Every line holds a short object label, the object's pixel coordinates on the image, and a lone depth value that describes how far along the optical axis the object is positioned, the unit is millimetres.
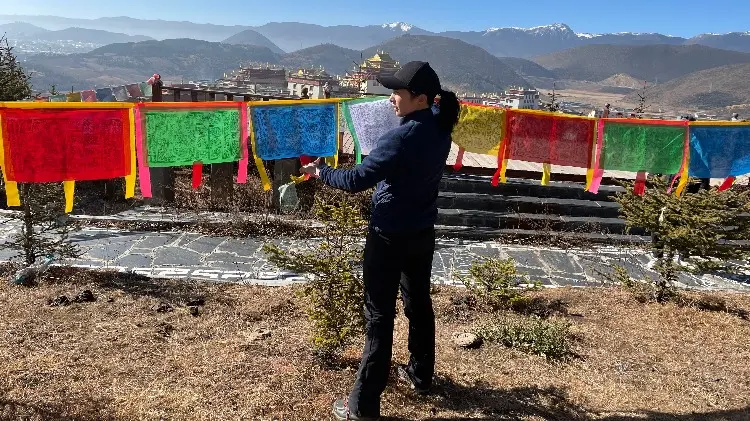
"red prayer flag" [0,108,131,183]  5840
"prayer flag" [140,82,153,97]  16500
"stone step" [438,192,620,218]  10570
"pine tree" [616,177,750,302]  6426
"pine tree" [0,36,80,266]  6527
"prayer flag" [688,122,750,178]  8125
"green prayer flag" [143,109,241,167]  6891
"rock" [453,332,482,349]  5242
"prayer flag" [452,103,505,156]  8359
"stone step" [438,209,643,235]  10188
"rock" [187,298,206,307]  6064
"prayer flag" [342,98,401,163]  8000
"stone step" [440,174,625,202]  10945
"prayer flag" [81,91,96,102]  13547
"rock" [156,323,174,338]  5203
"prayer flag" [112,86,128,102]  15712
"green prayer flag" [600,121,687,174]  8227
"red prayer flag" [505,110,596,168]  8398
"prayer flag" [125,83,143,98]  16091
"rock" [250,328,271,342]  5180
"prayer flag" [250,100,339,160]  7492
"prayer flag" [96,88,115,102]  15031
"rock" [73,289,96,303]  5902
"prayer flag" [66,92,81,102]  12445
